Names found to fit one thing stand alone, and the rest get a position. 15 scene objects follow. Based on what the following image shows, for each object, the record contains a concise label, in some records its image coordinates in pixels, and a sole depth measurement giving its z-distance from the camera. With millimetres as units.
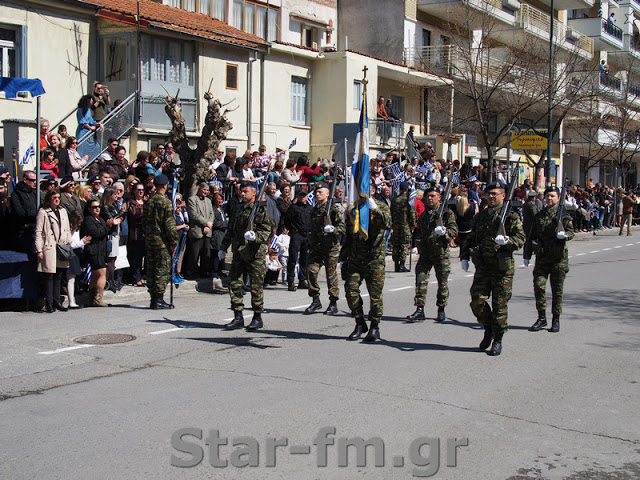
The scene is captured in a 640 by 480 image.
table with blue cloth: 11023
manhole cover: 9125
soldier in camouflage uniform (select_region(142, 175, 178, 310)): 11375
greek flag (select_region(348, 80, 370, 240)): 8969
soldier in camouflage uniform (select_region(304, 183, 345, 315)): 11203
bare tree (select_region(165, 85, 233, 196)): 15836
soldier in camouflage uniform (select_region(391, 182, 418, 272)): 12570
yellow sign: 30797
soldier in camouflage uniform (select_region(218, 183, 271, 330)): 9789
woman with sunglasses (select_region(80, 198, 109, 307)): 11602
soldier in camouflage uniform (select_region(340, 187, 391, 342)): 9117
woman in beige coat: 10922
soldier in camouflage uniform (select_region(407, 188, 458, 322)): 10641
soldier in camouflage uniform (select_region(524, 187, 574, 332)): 10148
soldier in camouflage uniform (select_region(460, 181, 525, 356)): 8500
